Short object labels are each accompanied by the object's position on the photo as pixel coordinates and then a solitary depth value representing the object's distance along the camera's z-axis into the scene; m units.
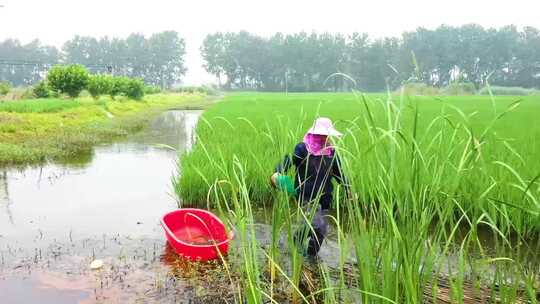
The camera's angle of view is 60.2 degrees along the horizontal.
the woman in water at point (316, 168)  3.17
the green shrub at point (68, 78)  21.02
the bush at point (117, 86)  27.42
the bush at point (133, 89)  29.55
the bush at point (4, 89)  25.31
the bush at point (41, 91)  25.48
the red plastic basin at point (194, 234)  3.61
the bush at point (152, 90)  45.70
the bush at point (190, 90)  57.54
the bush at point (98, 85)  23.48
